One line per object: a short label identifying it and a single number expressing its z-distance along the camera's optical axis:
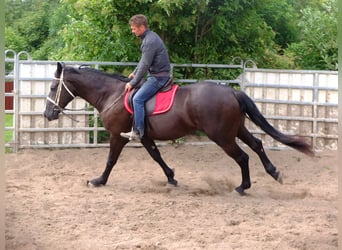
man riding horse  6.48
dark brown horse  6.39
